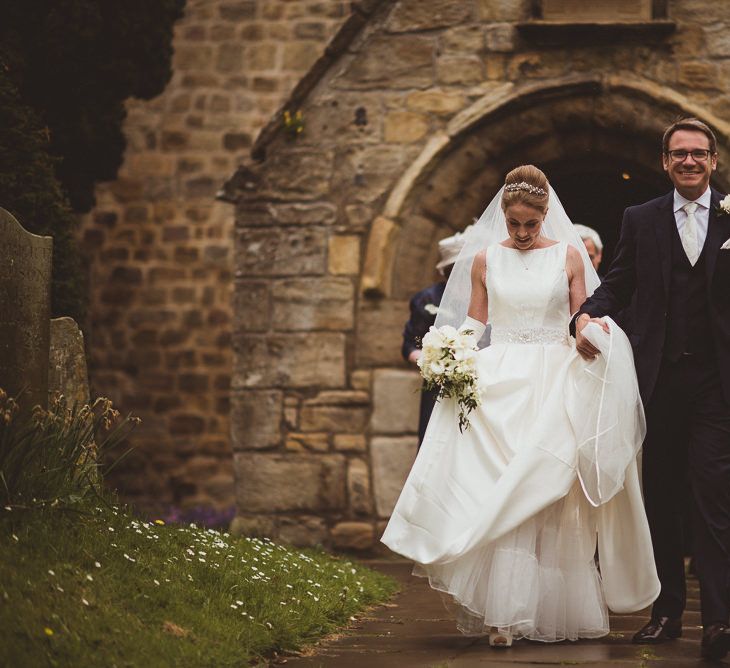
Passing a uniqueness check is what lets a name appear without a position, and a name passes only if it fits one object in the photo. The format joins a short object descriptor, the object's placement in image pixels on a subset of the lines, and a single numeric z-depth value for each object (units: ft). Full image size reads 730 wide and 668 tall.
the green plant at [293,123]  58.54
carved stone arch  56.35
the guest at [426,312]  48.22
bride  33.47
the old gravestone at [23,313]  36.12
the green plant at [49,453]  33.42
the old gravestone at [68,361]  41.57
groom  32.73
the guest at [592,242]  49.80
